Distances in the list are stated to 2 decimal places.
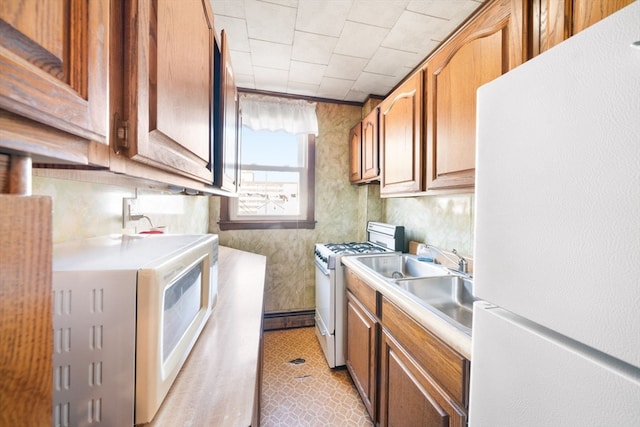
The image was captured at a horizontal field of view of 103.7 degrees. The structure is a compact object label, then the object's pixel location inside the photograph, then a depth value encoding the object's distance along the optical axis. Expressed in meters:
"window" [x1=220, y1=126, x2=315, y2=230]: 2.72
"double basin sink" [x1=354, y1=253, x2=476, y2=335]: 1.35
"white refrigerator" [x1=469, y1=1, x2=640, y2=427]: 0.38
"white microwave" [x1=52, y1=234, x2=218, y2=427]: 0.47
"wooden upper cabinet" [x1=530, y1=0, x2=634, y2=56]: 0.63
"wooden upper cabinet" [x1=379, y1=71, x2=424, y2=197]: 1.51
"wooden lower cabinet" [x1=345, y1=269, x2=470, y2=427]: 0.88
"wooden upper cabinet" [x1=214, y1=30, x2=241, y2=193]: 1.11
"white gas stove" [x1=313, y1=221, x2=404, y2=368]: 2.00
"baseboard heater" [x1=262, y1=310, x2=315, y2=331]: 2.69
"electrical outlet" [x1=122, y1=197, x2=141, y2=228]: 1.18
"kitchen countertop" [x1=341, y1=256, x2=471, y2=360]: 0.83
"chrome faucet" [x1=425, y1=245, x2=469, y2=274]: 1.54
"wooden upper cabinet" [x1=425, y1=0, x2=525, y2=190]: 0.95
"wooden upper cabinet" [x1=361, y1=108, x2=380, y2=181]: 2.16
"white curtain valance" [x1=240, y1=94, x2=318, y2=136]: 2.51
